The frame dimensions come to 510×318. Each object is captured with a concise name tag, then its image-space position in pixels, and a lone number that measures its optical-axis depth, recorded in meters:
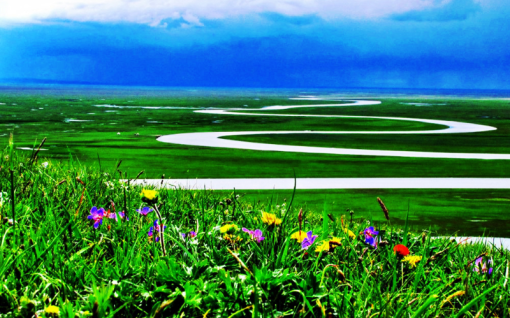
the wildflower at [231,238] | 3.09
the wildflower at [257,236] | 3.03
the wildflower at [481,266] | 3.07
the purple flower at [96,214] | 3.24
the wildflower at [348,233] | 3.36
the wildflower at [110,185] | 5.22
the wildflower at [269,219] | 2.87
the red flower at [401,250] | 2.68
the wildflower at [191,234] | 3.29
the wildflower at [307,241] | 2.96
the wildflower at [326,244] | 2.71
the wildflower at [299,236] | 2.97
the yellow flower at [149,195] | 2.59
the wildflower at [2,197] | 4.06
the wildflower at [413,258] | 2.79
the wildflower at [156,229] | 2.99
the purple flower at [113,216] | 3.53
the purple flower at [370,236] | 3.27
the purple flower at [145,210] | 3.46
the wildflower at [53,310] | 1.85
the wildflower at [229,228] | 2.90
